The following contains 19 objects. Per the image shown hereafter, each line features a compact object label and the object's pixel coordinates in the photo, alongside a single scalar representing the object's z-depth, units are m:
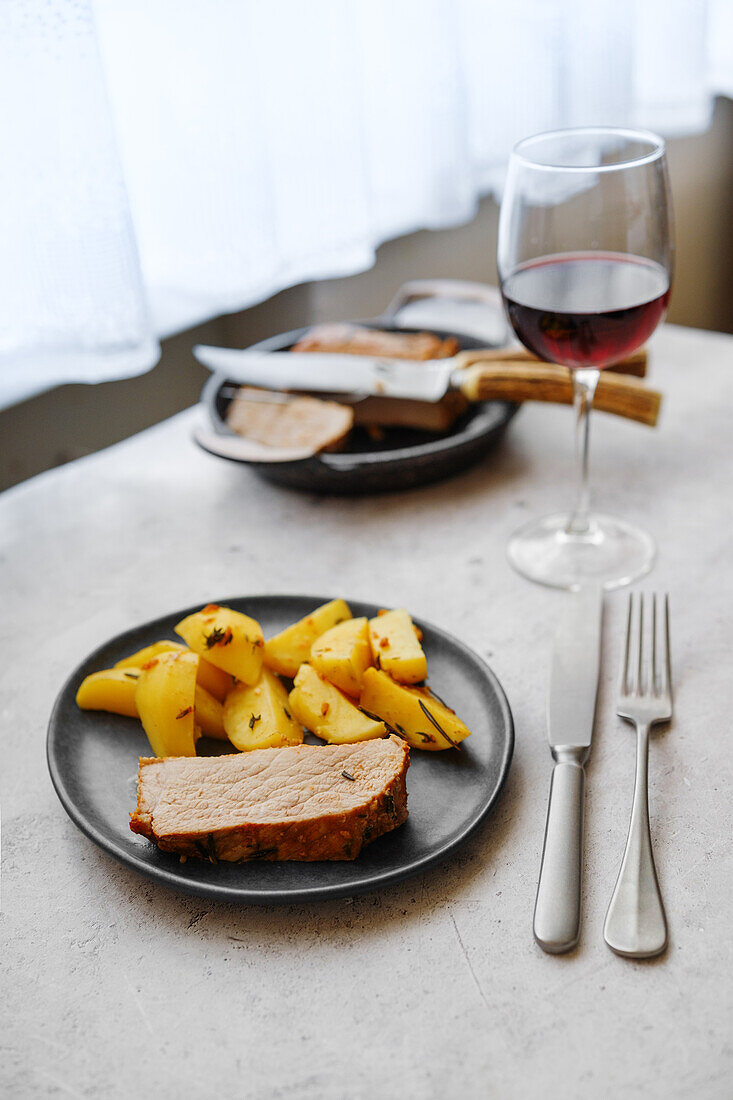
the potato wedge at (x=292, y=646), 0.74
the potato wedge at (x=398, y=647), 0.70
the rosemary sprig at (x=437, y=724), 0.66
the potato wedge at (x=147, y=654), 0.73
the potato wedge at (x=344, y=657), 0.70
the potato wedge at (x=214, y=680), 0.71
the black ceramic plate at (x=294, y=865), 0.57
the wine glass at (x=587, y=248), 0.80
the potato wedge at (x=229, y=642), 0.70
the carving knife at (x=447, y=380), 1.09
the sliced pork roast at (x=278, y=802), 0.58
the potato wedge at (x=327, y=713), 0.66
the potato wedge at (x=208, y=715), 0.69
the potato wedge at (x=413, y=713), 0.67
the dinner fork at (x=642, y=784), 0.55
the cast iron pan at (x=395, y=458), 1.03
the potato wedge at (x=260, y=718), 0.66
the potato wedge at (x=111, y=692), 0.71
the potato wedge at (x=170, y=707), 0.66
